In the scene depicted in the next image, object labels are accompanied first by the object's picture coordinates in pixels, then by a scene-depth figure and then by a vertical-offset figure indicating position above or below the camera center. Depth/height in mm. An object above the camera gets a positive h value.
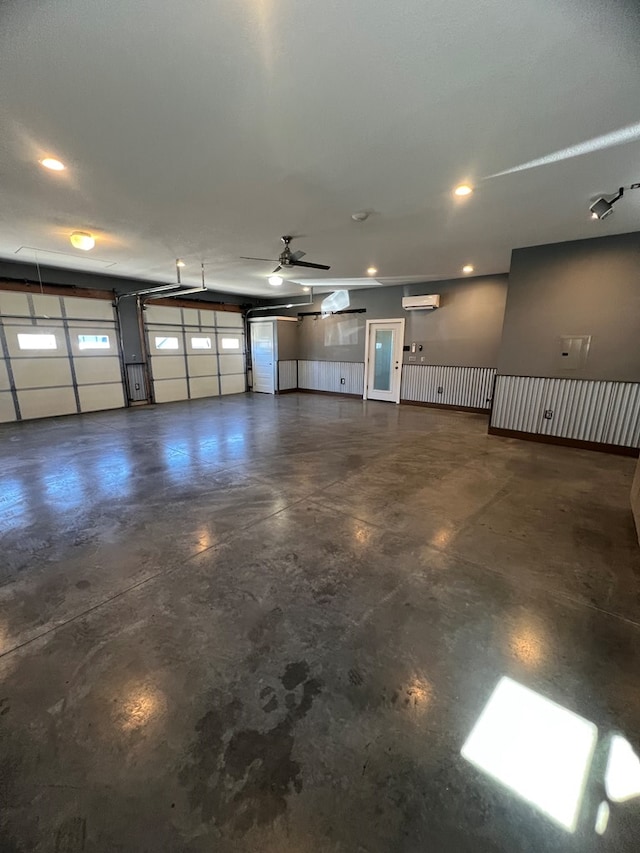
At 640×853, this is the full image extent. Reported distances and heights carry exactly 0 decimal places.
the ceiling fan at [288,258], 4203 +1124
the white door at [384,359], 8086 -218
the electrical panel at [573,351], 4570 +0
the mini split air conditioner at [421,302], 7133 +1003
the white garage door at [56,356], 6141 -150
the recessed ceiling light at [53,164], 2537 +1382
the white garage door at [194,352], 8195 -75
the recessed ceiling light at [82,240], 4170 +1328
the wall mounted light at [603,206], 3000 +1273
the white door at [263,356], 9641 -202
